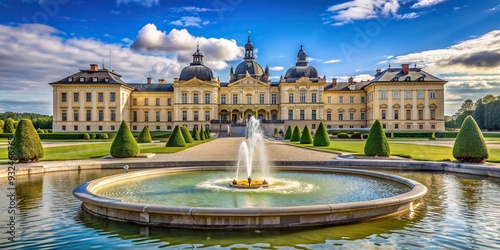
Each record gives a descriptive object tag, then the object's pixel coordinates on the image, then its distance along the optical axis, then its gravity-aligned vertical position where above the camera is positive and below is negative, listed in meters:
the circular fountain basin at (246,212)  6.93 -1.63
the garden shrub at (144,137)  34.53 -0.61
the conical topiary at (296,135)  39.34 -0.57
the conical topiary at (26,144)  16.81 -0.58
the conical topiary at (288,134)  45.47 -0.54
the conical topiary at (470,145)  16.08 -0.72
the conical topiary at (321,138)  29.76 -0.68
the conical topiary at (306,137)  34.50 -0.69
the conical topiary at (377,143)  19.75 -0.74
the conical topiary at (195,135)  40.88 -0.53
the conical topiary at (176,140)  28.91 -0.76
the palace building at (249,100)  61.19 +5.15
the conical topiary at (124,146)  19.75 -0.81
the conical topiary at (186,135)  34.59 -0.45
